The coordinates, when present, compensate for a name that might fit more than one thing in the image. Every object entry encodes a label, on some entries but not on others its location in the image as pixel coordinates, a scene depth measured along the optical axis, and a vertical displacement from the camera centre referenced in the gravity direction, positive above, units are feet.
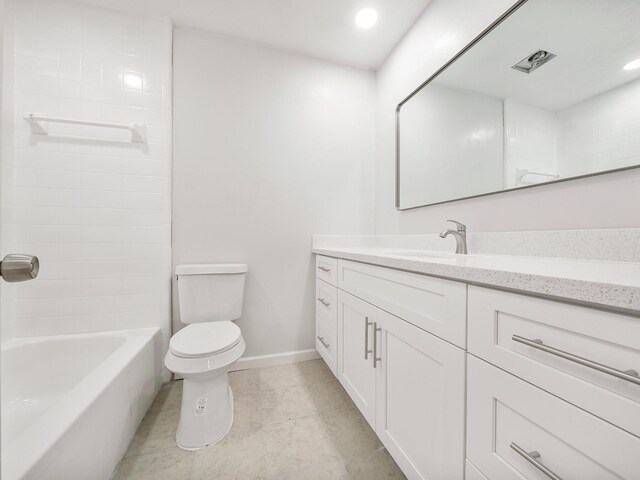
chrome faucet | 3.98 +0.06
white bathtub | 1.94 -1.92
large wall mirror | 2.66 +1.79
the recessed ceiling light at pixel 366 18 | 5.14 +4.44
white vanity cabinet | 1.38 -1.01
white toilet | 3.75 -1.91
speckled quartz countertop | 1.35 -0.23
